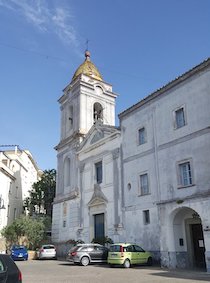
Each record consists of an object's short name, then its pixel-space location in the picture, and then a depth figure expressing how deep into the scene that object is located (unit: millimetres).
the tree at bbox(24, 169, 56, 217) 48500
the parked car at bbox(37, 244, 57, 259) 29688
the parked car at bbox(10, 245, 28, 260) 29122
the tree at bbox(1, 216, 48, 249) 35406
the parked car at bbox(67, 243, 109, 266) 21812
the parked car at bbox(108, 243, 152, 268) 20000
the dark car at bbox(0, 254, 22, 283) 6660
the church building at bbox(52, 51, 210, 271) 19781
